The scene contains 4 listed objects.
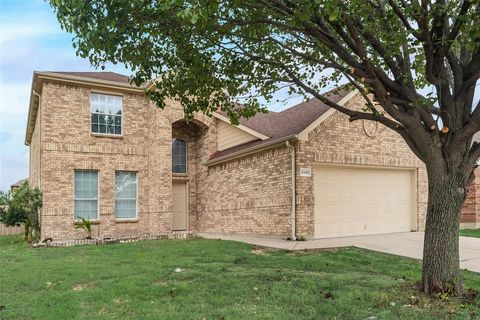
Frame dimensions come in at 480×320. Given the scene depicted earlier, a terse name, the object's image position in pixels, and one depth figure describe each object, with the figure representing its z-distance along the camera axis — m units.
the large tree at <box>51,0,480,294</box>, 5.72
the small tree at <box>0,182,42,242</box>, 15.33
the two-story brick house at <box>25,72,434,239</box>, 13.54
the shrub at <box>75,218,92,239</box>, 15.31
